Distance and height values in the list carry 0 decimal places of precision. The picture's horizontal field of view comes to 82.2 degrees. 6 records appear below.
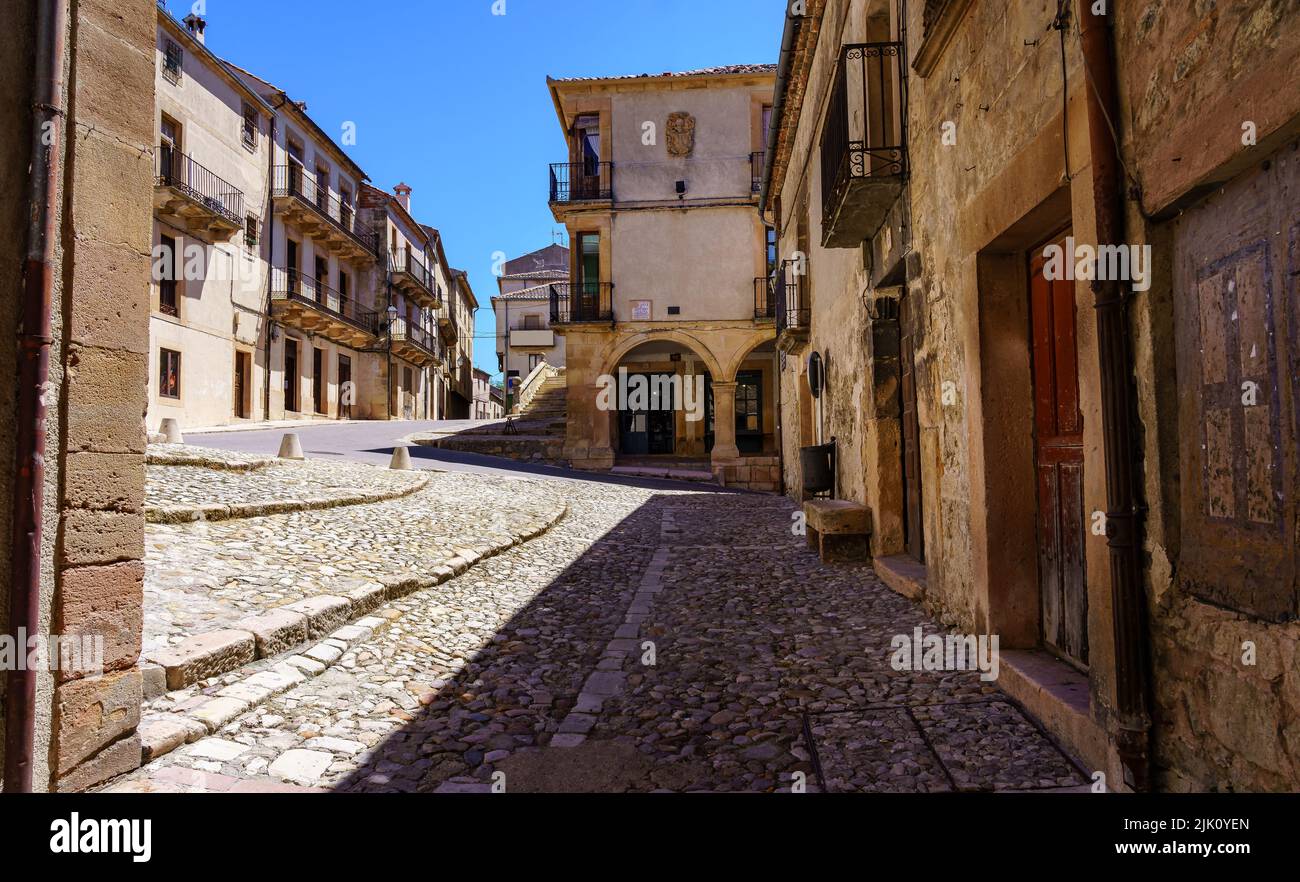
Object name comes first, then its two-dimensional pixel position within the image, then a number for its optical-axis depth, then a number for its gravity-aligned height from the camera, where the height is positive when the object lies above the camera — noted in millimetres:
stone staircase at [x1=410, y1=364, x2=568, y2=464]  20453 +844
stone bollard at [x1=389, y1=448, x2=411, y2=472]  13141 +121
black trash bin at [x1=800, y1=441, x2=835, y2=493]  9031 -63
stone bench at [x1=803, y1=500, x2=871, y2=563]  7230 -666
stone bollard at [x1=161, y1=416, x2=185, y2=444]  12845 +708
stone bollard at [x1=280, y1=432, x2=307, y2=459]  13092 +391
